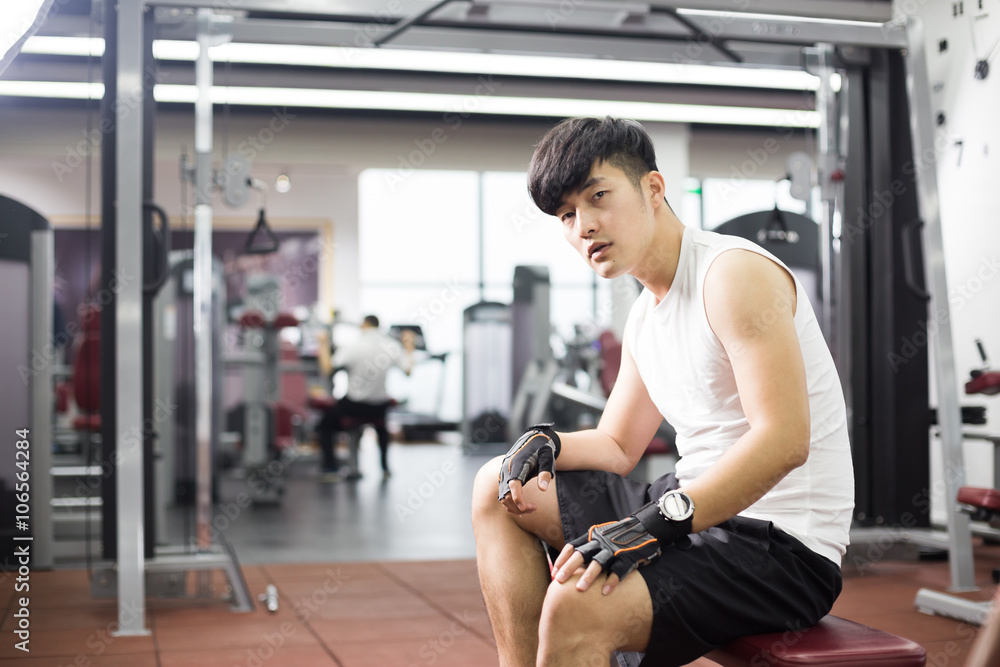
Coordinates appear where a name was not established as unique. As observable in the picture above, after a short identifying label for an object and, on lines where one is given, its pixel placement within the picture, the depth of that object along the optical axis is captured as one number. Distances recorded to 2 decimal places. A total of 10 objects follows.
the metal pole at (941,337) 2.95
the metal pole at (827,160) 3.62
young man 1.17
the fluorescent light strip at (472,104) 7.25
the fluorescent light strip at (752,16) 3.28
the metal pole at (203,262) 3.07
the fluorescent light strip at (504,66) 6.16
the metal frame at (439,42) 2.66
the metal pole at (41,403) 3.35
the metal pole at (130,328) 2.64
